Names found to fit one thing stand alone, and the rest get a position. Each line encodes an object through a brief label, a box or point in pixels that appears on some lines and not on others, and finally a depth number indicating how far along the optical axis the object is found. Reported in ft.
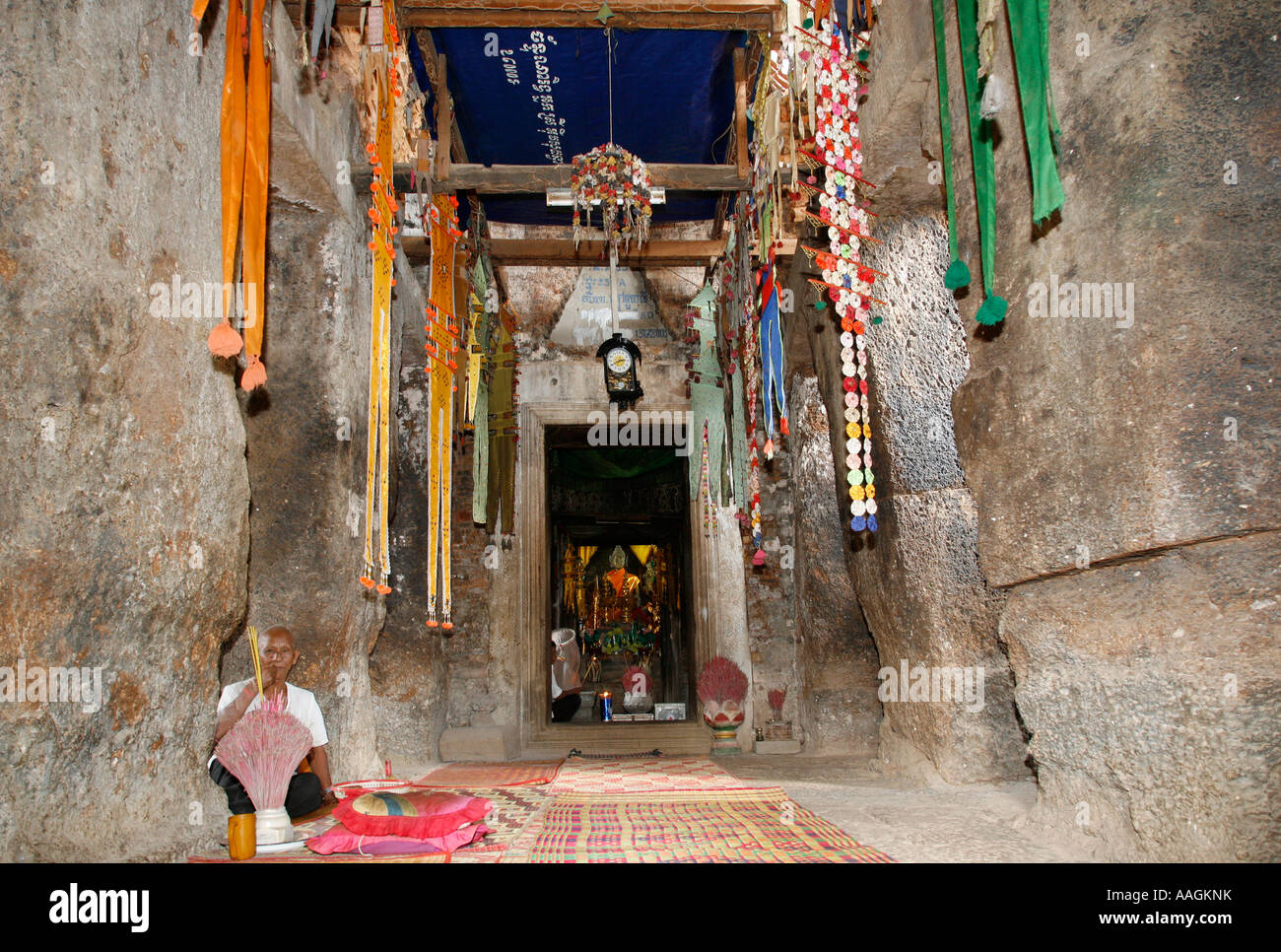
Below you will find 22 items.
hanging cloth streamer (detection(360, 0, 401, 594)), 14.30
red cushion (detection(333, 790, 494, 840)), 9.14
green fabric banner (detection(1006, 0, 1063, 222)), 8.38
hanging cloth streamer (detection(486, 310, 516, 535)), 25.95
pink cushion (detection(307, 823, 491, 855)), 8.92
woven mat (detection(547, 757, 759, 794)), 15.92
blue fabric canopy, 17.37
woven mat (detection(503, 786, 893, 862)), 8.92
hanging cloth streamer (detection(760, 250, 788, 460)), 18.04
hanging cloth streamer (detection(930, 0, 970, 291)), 10.77
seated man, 10.15
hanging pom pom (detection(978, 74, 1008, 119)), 8.80
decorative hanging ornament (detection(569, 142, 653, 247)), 18.52
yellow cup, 8.57
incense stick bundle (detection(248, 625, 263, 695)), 10.08
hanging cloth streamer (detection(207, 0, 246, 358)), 9.78
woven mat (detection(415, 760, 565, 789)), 17.57
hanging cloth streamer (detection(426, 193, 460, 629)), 17.63
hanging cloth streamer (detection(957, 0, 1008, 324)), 9.70
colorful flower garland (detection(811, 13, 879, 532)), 13.08
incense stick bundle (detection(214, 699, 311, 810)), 9.21
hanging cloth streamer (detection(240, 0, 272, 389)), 10.07
